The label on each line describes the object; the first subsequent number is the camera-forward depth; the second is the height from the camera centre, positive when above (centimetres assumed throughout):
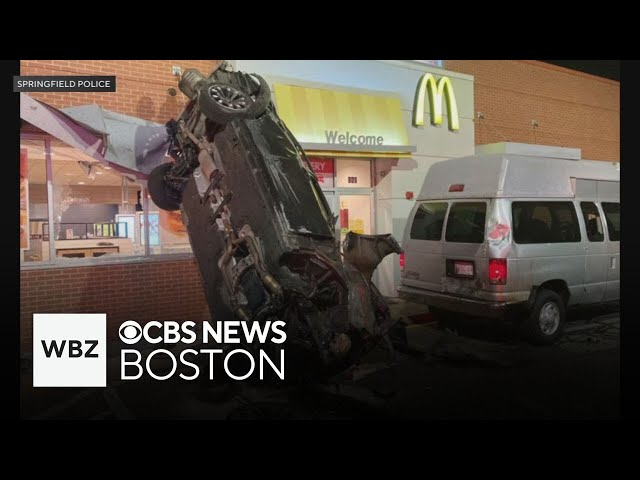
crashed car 414 +2
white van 579 -6
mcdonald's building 578 +123
